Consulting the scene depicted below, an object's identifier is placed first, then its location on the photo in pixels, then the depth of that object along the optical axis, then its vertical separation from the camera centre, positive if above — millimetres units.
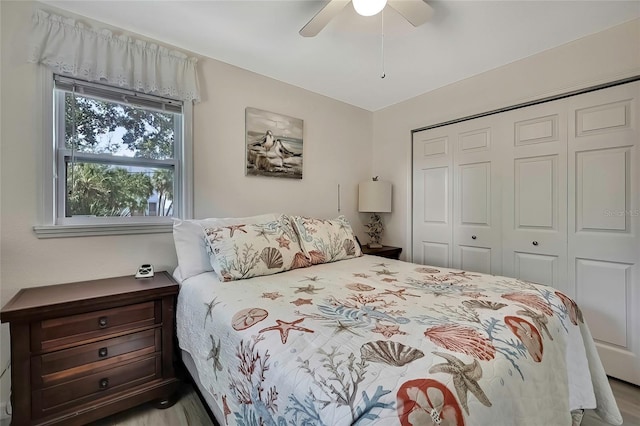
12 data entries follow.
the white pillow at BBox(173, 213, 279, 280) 1782 -231
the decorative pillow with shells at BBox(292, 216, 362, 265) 2168 -242
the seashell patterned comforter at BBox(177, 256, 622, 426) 691 -448
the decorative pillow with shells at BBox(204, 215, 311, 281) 1689 -256
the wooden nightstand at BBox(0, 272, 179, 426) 1306 -728
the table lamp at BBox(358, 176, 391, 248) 3168 +116
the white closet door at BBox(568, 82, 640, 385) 1870 -77
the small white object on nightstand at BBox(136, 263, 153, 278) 1831 -402
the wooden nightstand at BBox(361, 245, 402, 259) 2928 -440
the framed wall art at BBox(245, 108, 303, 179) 2506 +649
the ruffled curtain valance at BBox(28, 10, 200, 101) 1646 +1034
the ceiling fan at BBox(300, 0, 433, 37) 1458 +1117
